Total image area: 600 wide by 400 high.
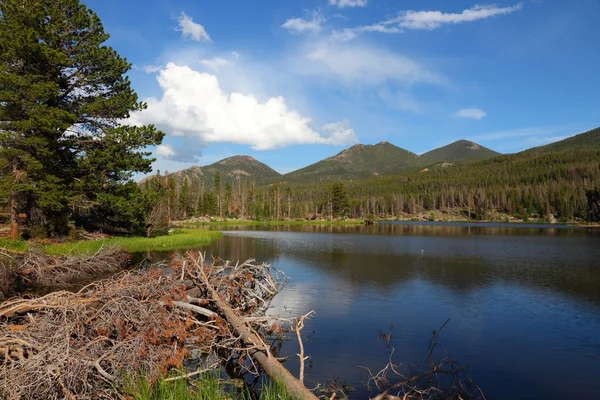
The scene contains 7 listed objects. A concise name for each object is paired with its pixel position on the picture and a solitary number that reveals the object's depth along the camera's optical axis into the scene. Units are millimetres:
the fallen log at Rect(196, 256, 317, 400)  6823
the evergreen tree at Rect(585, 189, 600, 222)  128375
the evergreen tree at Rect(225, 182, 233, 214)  141125
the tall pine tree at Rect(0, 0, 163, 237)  26516
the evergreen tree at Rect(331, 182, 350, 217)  142250
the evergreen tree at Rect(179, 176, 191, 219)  119562
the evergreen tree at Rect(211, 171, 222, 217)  138000
